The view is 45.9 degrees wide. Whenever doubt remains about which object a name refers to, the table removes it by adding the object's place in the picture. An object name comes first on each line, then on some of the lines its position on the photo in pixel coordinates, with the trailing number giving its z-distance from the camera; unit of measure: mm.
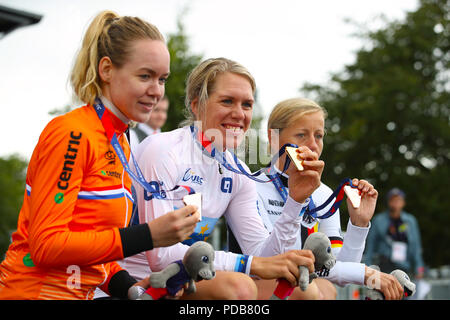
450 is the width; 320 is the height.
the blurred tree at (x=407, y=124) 16156
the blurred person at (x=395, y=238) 8312
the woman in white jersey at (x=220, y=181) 2555
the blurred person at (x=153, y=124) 5375
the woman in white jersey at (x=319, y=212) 2926
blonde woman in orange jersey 2088
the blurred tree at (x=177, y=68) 8805
